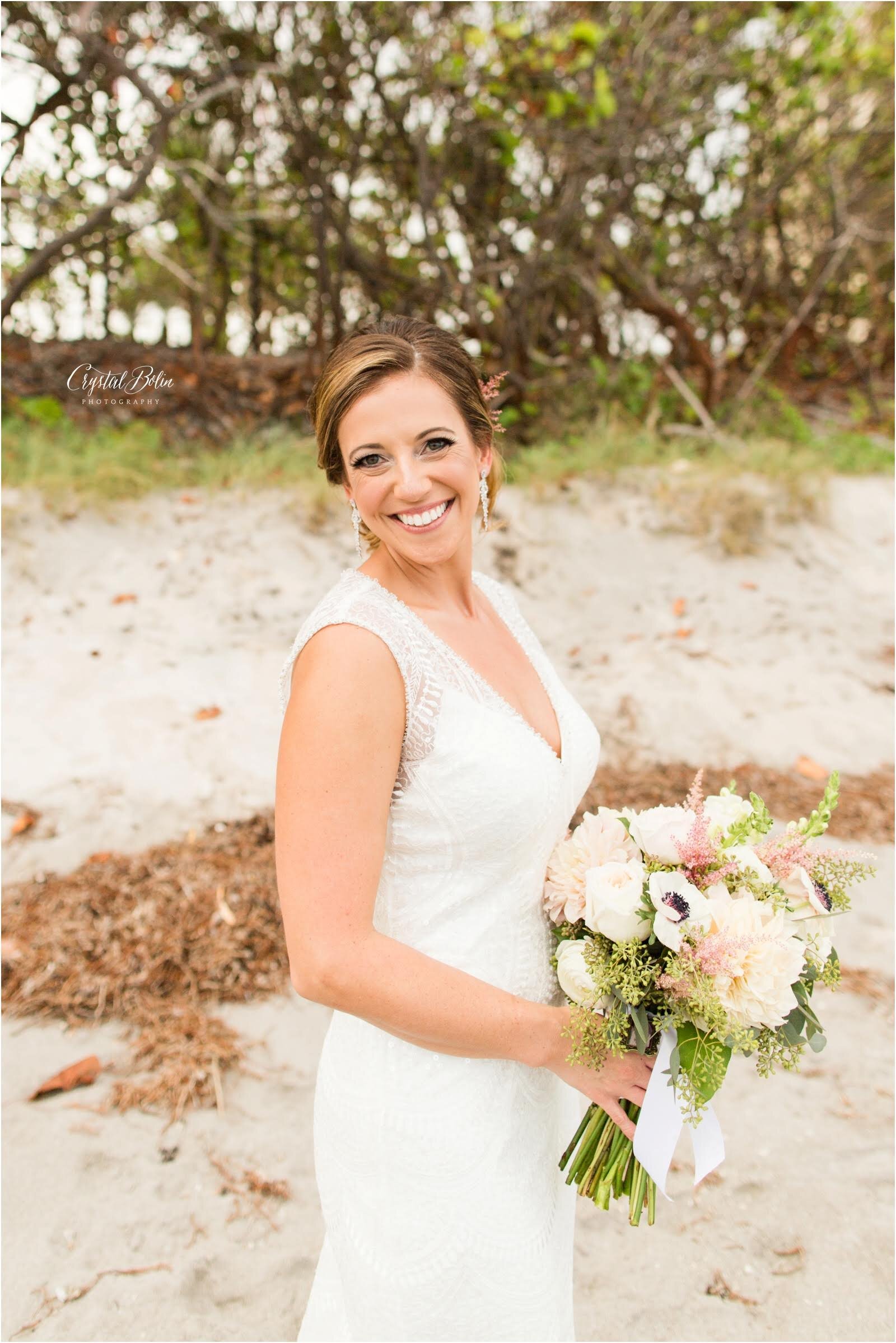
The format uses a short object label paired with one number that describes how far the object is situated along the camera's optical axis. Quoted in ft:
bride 4.83
